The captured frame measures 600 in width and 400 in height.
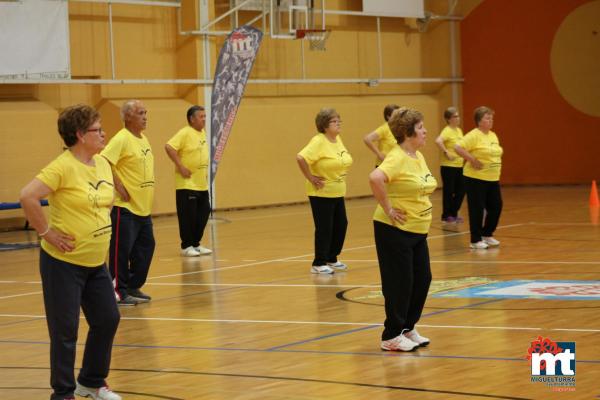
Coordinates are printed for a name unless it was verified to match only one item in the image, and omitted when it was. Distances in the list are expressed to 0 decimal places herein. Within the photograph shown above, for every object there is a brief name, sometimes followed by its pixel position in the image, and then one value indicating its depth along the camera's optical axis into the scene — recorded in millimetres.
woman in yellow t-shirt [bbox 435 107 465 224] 17859
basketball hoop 21969
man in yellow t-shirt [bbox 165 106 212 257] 14609
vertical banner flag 19156
